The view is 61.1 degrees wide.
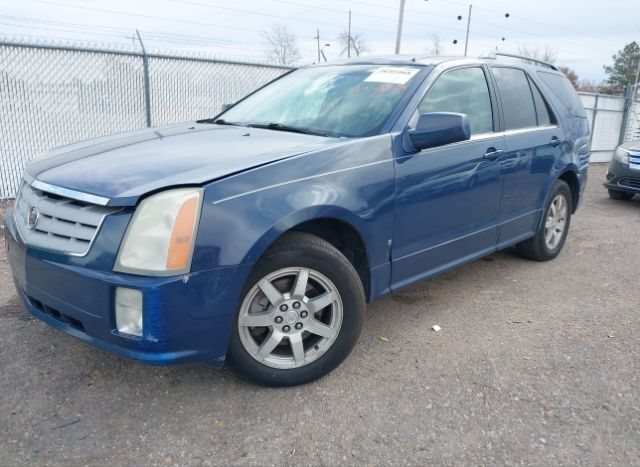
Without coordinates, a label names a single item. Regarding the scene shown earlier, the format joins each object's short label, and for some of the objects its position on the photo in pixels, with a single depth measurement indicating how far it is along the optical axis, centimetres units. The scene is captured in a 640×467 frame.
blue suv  230
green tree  6266
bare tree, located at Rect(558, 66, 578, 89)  6044
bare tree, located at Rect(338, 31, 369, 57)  4480
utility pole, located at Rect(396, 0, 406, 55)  2995
